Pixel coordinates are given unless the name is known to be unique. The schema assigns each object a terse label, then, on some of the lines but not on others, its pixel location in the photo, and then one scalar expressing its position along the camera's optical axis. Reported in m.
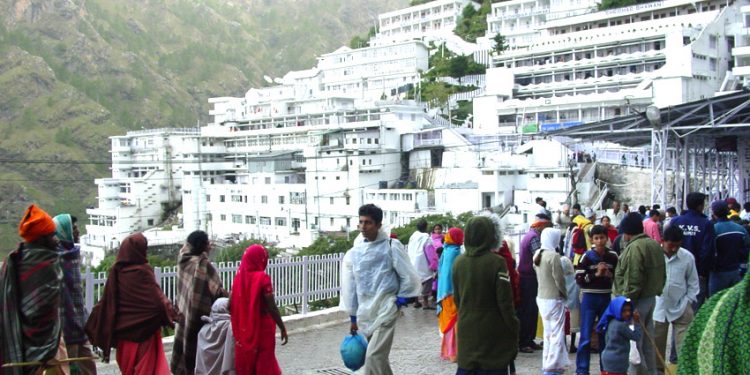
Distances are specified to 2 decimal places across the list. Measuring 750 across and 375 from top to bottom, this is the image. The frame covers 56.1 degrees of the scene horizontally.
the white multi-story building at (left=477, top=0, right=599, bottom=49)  62.94
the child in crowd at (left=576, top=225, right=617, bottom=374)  6.28
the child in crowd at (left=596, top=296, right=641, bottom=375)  5.66
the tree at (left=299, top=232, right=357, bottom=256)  26.97
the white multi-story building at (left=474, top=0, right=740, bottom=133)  43.16
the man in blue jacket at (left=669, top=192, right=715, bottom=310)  7.06
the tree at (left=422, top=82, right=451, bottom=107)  60.25
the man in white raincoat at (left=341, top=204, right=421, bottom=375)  5.55
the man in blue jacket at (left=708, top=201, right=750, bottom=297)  7.09
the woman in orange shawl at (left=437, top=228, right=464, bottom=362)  7.33
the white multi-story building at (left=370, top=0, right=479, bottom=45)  78.35
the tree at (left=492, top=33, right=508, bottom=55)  60.81
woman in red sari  5.60
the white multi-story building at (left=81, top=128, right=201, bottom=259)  58.62
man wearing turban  4.25
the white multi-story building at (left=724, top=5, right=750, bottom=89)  40.69
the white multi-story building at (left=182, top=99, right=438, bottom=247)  46.44
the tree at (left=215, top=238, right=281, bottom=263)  37.38
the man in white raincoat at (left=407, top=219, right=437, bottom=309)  10.23
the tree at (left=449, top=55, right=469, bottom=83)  62.47
